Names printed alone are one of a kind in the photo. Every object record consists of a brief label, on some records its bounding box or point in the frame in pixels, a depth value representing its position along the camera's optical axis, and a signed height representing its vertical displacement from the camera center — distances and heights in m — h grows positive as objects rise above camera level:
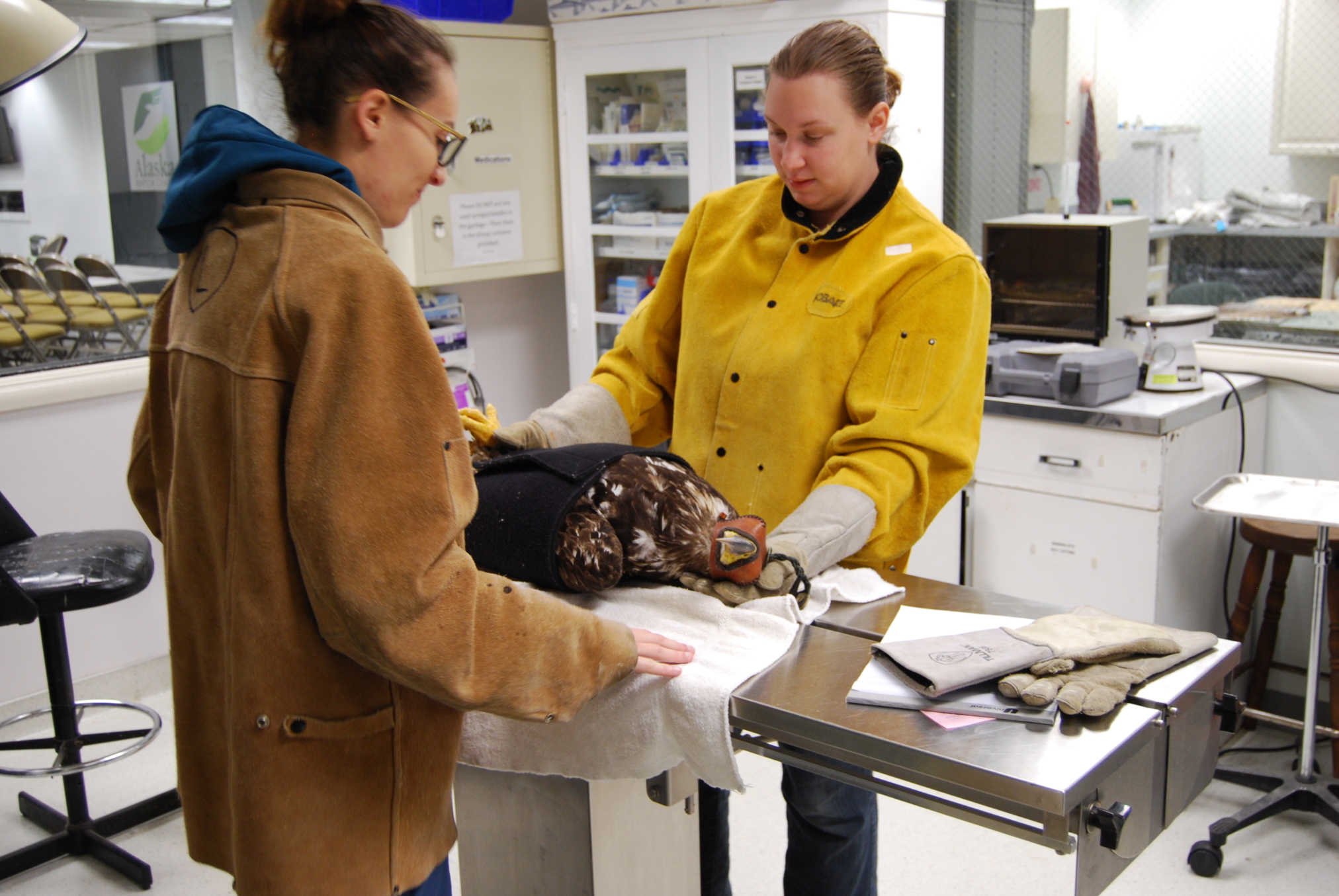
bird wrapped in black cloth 1.46 -0.38
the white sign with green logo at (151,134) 3.62 +0.34
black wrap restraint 1.45 -0.35
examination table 1.18 -0.60
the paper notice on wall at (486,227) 3.83 +0.01
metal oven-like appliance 3.24 -0.17
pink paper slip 1.26 -0.55
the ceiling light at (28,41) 1.84 +0.33
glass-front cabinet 3.41 +0.33
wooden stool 2.91 -0.99
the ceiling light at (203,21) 3.65 +0.70
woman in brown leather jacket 1.03 -0.25
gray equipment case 3.00 -0.42
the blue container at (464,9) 3.73 +0.74
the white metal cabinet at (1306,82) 3.27 +0.36
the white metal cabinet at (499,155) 3.71 +0.26
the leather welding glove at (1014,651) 1.30 -0.51
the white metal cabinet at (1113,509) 2.96 -0.78
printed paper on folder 1.26 -0.54
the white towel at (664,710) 1.37 -0.57
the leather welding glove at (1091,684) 1.25 -0.52
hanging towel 3.81 +0.15
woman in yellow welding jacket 1.65 -0.21
